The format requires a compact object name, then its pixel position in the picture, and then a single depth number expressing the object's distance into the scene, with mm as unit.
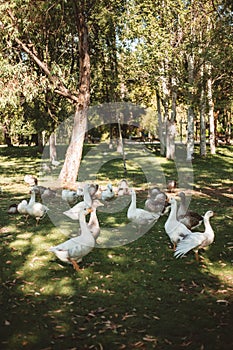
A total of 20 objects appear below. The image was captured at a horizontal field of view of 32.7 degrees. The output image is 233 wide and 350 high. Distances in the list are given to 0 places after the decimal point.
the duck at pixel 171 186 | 17625
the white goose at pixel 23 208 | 12062
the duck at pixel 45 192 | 15125
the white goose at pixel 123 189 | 15781
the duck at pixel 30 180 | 19312
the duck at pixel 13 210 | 13077
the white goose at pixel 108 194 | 14930
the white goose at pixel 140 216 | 10609
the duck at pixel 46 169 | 25044
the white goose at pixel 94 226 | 9108
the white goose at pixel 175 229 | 8828
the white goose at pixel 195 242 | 8156
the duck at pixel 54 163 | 26844
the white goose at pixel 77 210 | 11734
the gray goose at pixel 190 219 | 10055
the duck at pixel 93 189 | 14666
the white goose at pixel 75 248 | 7855
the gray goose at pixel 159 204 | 12203
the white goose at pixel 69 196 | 14383
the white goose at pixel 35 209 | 11594
